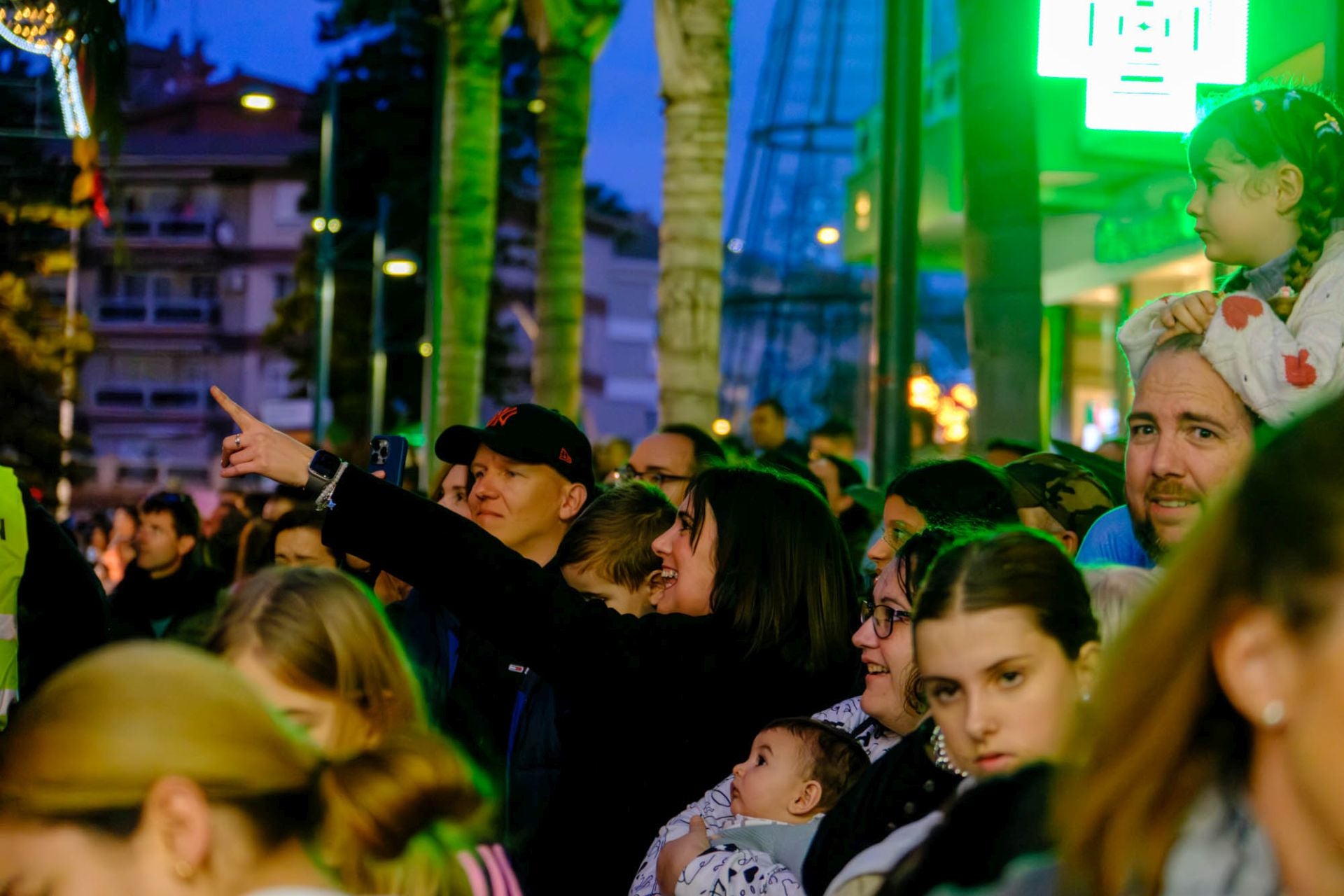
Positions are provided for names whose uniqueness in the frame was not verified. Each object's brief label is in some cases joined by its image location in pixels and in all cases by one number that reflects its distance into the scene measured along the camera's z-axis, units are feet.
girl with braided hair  11.57
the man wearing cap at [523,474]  18.63
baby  13.38
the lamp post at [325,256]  93.56
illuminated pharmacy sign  30.22
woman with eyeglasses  12.41
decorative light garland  26.45
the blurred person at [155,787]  6.74
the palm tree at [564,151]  51.42
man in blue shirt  11.64
